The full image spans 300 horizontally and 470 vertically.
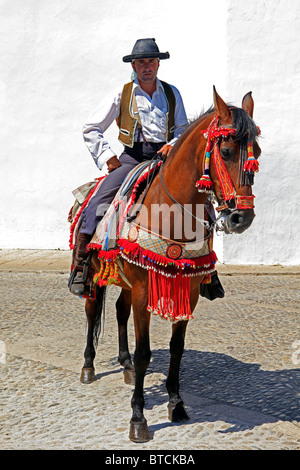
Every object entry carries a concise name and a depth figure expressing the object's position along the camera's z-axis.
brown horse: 3.46
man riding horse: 4.45
